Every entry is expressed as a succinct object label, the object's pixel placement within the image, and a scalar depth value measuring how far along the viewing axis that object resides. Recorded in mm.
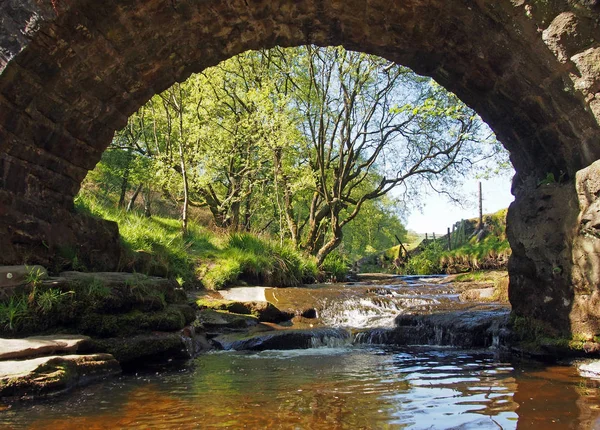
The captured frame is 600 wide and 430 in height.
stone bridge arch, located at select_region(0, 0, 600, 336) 5332
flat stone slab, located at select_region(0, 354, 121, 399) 3916
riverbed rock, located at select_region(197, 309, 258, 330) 8375
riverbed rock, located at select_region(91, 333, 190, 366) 5481
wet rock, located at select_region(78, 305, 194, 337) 5645
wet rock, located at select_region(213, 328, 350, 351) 7152
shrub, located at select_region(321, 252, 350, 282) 18438
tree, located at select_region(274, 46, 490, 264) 18109
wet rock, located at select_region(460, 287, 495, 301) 10905
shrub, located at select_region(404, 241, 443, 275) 23922
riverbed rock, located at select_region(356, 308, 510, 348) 7055
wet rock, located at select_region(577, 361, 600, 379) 4793
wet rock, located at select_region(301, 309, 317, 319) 9906
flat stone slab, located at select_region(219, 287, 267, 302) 10469
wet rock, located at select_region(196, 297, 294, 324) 9230
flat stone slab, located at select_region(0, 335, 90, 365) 4316
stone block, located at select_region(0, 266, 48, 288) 5344
